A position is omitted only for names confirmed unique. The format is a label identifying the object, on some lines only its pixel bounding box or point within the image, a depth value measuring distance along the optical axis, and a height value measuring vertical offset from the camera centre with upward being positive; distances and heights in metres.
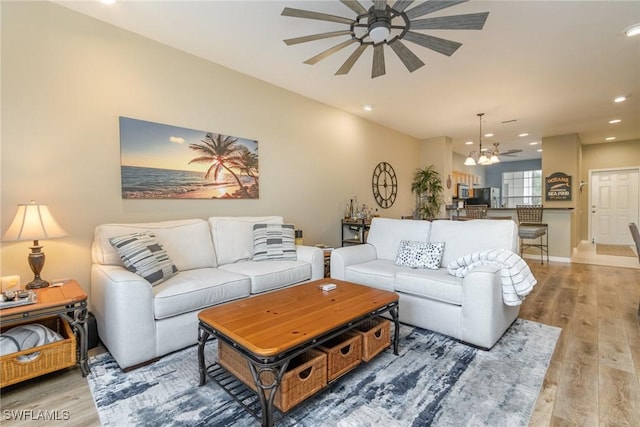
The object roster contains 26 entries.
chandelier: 5.37 +0.84
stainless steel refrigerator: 7.96 +0.22
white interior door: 7.20 -0.01
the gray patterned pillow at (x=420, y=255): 2.94 -0.48
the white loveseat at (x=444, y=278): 2.29 -0.62
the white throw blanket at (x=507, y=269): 2.40 -0.53
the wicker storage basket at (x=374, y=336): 1.95 -0.87
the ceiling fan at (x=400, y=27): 1.86 +1.21
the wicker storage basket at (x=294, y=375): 1.50 -0.89
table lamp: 2.02 -0.13
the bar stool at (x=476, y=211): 5.81 -0.10
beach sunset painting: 2.81 +0.49
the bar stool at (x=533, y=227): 5.33 -0.40
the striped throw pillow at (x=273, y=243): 3.20 -0.37
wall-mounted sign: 6.32 +0.40
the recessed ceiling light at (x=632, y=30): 2.64 +1.55
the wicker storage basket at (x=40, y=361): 1.73 -0.91
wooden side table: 1.73 -0.60
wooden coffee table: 1.43 -0.64
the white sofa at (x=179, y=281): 2.00 -0.58
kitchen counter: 5.85 -0.52
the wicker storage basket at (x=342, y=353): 1.74 -0.88
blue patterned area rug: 1.57 -1.09
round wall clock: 5.72 +0.45
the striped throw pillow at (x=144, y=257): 2.24 -0.36
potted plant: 6.54 +0.35
